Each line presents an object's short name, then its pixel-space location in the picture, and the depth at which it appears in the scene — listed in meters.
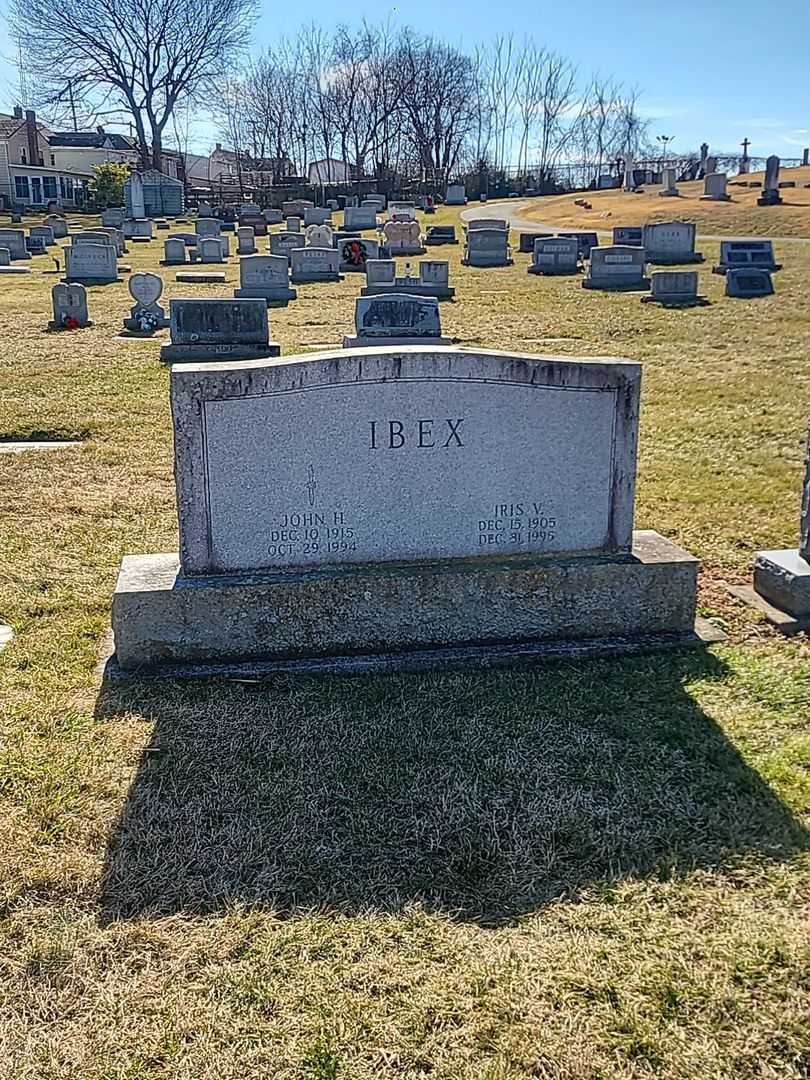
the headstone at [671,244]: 24.69
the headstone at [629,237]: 27.91
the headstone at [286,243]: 26.49
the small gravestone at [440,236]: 34.19
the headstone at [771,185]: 37.00
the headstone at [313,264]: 23.52
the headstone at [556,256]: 24.22
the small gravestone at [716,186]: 42.31
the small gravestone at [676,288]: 18.19
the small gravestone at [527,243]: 30.77
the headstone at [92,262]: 23.50
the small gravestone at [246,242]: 31.58
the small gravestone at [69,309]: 16.03
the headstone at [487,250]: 27.33
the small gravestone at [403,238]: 30.97
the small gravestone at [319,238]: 29.20
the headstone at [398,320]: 11.53
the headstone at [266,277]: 19.55
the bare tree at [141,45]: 63.56
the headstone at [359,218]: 40.38
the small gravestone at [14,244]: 30.92
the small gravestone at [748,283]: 18.77
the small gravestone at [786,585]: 4.57
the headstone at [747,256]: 21.91
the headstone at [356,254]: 25.84
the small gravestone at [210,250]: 29.09
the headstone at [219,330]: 13.08
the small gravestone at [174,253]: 28.69
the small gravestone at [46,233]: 35.38
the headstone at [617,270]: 20.80
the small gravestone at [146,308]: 15.60
